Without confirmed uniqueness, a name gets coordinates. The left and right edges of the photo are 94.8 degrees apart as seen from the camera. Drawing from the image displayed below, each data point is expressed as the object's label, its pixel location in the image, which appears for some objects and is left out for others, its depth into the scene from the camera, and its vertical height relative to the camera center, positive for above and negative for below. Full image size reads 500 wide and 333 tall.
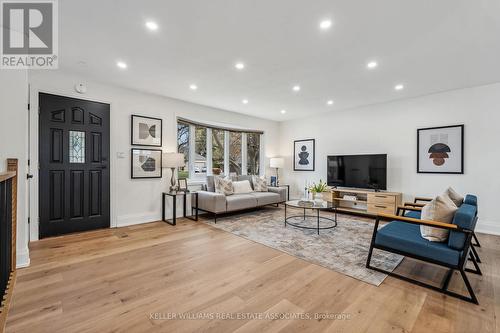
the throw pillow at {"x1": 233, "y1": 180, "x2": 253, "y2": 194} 5.36 -0.53
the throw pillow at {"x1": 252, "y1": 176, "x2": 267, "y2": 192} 5.82 -0.49
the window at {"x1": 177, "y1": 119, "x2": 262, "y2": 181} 5.39 +0.37
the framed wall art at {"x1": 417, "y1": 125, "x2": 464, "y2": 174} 4.12 +0.32
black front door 3.41 -0.03
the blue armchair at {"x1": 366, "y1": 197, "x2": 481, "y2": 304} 1.95 -0.73
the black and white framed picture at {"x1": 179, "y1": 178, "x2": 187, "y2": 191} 4.92 -0.41
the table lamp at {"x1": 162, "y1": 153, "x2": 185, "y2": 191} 4.43 +0.08
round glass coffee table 3.95 -1.09
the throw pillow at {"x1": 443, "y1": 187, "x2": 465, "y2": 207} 2.73 -0.37
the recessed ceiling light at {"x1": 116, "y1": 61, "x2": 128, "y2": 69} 3.15 +1.39
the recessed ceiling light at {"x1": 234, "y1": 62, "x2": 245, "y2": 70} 3.16 +1.40
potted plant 4.39 -0.45
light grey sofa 4.52 -0.75
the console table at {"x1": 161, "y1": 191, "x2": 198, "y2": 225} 4.28 -0.82
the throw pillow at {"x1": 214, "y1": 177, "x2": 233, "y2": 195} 5.02 -0.47
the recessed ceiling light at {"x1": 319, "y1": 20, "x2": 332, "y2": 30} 2.22 +1.39
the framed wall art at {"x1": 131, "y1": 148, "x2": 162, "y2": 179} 4.27 +0.01
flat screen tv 4.85 -0.12
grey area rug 2.56 -1.11
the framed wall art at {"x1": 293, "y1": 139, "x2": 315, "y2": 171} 6.28 +0.29
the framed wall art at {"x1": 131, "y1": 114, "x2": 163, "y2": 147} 4.28 +0.63
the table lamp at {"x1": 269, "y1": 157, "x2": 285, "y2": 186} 6.66 +0.09
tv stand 4.56 -0.74
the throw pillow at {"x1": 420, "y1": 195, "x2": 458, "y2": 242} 2.15 -0.47
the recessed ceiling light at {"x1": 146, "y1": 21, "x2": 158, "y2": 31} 2.27 +1.39
